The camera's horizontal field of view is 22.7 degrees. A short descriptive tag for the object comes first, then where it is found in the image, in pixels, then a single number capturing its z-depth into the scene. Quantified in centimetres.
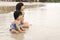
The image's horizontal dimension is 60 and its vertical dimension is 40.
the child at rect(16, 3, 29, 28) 452
